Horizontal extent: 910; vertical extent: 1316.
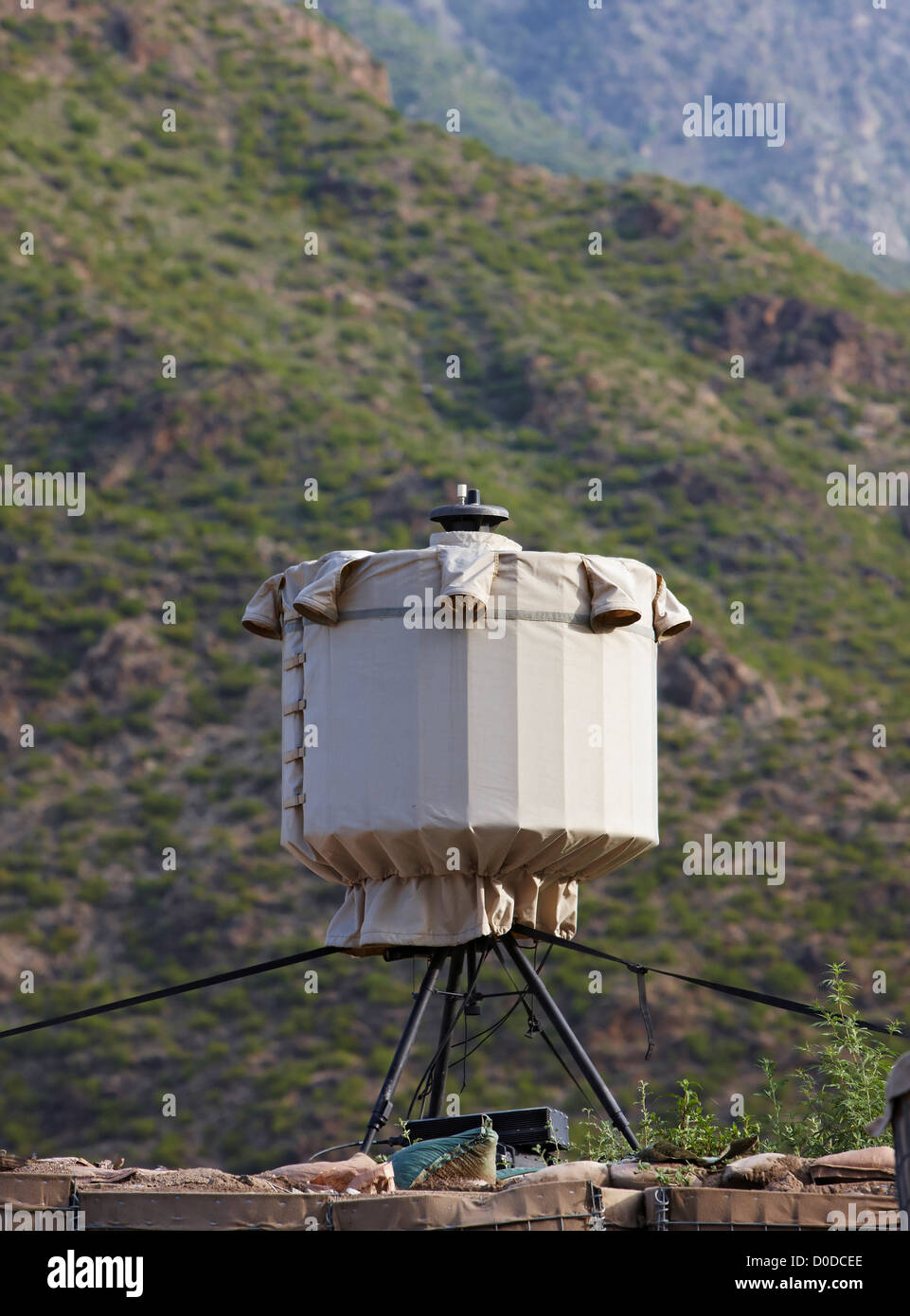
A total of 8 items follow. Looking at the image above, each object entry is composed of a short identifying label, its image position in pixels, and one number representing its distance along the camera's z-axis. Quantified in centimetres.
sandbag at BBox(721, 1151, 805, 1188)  1201
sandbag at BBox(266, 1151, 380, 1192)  1288
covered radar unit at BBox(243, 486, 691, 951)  1502
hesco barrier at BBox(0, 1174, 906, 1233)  1140
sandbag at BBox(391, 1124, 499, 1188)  1291
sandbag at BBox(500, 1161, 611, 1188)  1197
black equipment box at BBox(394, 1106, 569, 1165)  1475
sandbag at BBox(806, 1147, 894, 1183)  1226
